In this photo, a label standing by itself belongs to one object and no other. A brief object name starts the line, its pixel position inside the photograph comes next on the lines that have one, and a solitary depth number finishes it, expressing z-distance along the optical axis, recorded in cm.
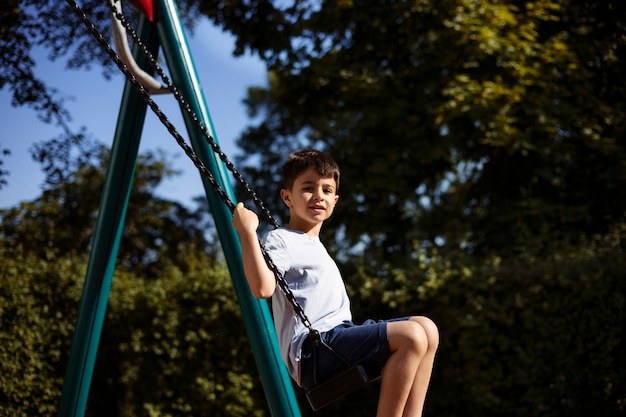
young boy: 226
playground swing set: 253
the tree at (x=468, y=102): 971
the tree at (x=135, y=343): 599
